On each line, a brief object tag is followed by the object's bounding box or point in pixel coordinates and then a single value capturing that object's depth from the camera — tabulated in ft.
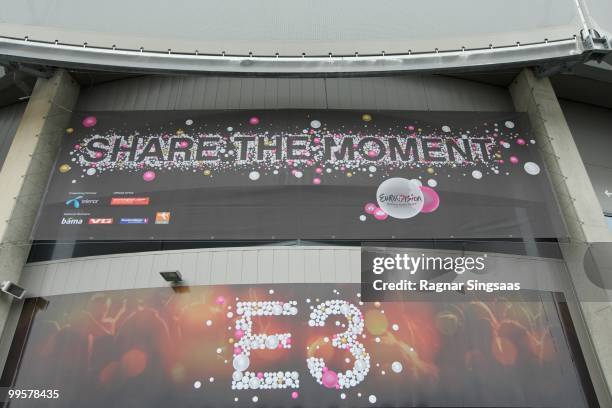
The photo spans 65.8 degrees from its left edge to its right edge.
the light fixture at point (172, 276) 18.21
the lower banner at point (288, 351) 16.39
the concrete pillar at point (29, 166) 19.04
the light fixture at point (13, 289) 18.11
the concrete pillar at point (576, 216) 17.58
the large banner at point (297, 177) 18.89
